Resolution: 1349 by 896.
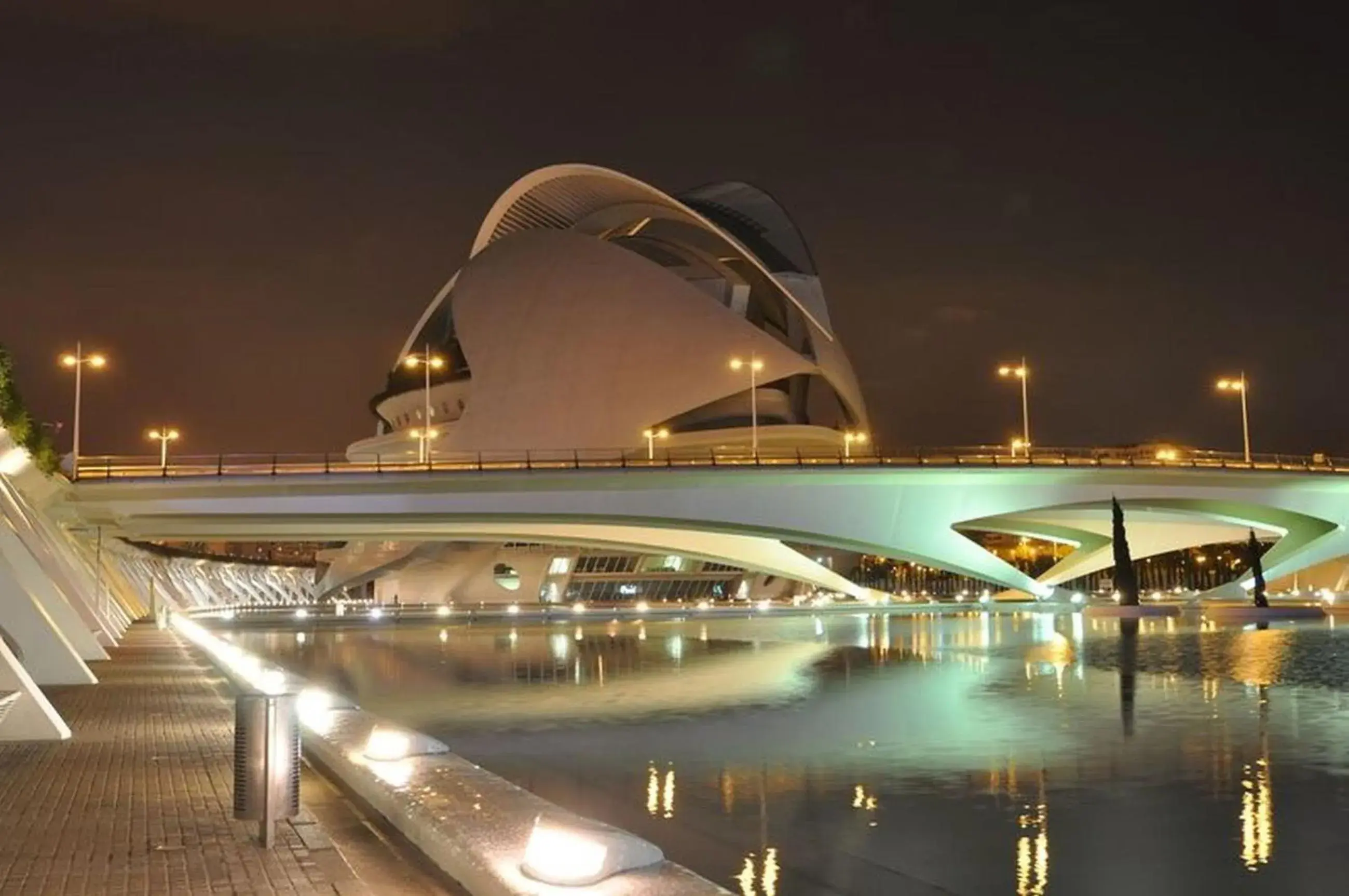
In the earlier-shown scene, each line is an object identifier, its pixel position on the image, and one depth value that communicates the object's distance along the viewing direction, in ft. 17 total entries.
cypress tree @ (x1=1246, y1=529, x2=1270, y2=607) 162.71
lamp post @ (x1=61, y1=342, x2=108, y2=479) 157.28
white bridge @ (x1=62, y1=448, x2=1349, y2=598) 162.20
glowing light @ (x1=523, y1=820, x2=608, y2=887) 18.99
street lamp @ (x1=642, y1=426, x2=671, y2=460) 214.90
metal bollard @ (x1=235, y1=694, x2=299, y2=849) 24.62
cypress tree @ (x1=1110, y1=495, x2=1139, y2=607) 169.37
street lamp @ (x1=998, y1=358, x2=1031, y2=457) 217.36
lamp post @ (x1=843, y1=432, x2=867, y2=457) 237.25
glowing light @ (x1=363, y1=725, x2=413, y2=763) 33.09
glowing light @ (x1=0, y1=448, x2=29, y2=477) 102.38
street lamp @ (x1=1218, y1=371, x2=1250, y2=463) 217.56
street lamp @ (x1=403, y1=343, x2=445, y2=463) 215.92
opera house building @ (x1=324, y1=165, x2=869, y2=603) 236.63
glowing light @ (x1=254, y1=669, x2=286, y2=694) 47.78
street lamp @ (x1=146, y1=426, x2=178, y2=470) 183.19
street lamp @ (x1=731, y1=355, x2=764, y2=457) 203.51
